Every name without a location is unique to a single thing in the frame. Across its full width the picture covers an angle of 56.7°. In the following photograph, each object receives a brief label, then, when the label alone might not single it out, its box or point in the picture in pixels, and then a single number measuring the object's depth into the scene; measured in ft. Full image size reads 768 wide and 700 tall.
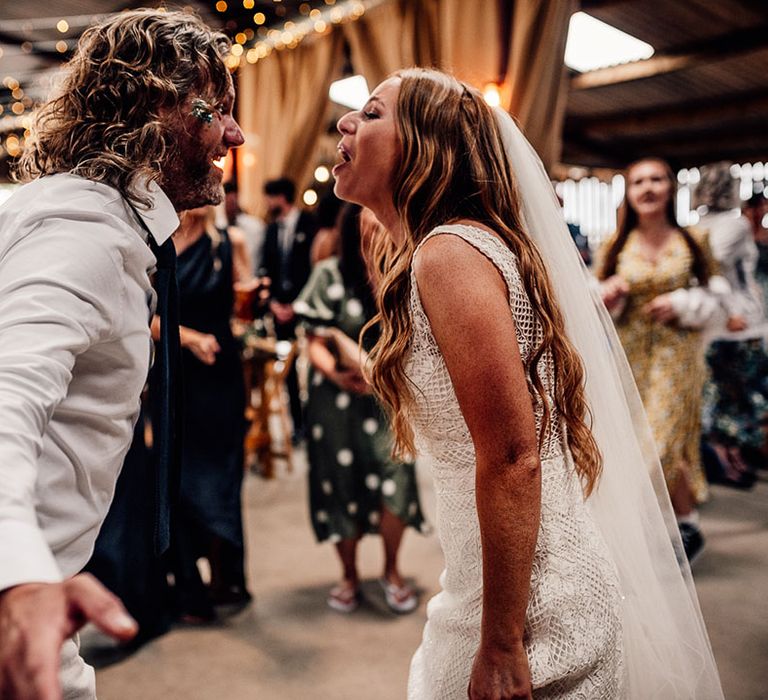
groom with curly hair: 1.68
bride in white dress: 3.22
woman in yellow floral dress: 10.07
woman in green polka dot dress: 9.02
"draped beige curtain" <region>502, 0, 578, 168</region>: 10.97
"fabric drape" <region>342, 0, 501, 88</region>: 11.50
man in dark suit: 16.20
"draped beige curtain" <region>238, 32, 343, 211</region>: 17.60
